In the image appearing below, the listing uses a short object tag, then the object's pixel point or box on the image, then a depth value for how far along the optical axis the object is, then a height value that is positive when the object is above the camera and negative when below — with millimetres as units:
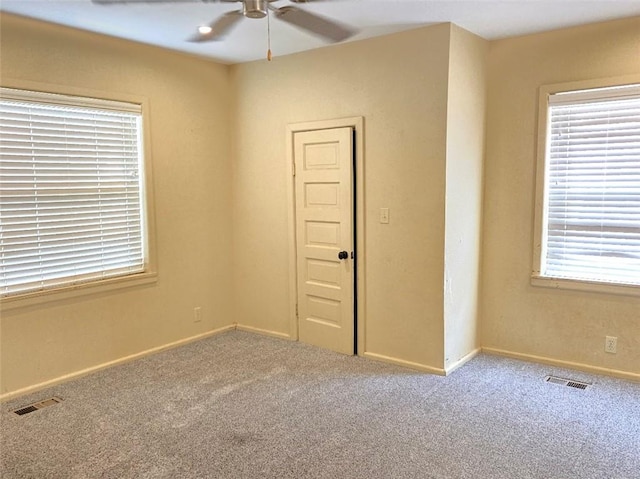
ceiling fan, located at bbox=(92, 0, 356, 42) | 2619 +1026
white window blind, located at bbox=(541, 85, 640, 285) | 3551 +31
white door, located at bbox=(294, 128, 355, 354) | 4094 -373
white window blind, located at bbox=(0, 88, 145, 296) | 3375 +26
